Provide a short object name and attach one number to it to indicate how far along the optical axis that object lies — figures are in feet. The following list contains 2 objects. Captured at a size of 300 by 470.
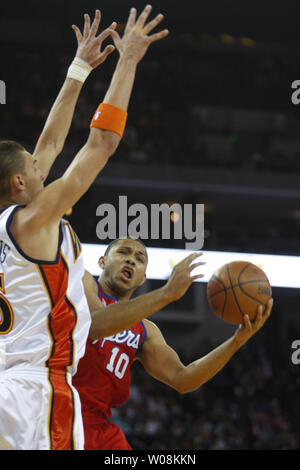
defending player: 15.99
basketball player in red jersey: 22.15
